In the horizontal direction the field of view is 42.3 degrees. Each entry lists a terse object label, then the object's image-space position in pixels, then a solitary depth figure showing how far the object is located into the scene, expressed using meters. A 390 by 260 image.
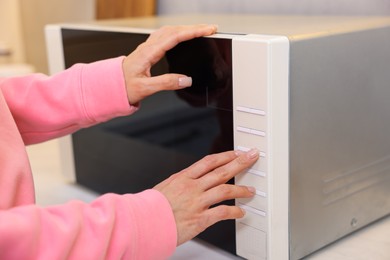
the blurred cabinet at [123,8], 1.11
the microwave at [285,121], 0.49
